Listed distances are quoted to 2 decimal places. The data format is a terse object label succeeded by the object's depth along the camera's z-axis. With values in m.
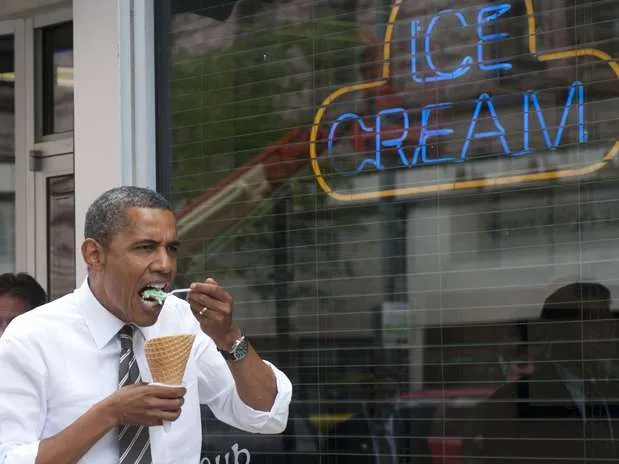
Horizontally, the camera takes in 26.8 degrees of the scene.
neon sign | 4.55
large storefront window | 4.50
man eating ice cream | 3.31
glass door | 7.20
